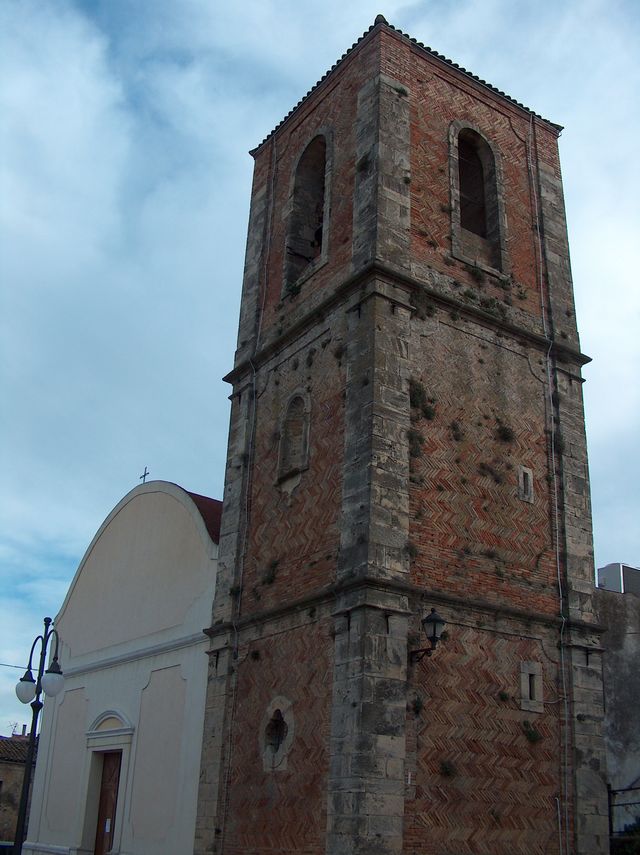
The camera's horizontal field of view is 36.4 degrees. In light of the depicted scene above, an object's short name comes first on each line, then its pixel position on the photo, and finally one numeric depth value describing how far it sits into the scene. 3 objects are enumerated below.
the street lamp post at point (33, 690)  13.98
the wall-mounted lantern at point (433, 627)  12.16
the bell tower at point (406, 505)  12.41
